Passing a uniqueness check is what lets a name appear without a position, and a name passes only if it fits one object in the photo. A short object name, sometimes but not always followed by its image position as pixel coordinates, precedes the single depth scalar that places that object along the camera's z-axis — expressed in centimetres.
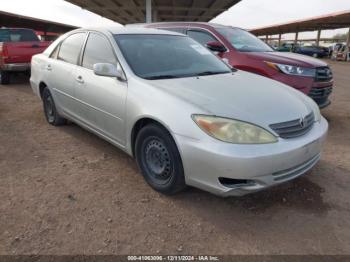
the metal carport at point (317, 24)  2706
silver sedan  268
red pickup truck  927
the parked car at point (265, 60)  541
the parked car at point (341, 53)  3047
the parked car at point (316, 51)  3578
